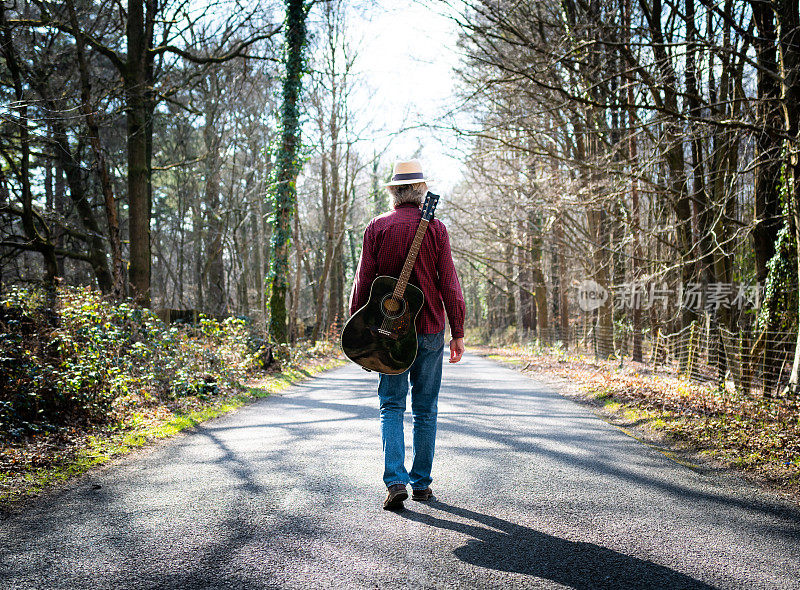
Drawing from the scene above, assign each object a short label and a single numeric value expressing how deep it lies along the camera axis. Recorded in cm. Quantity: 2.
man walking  385
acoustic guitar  373
